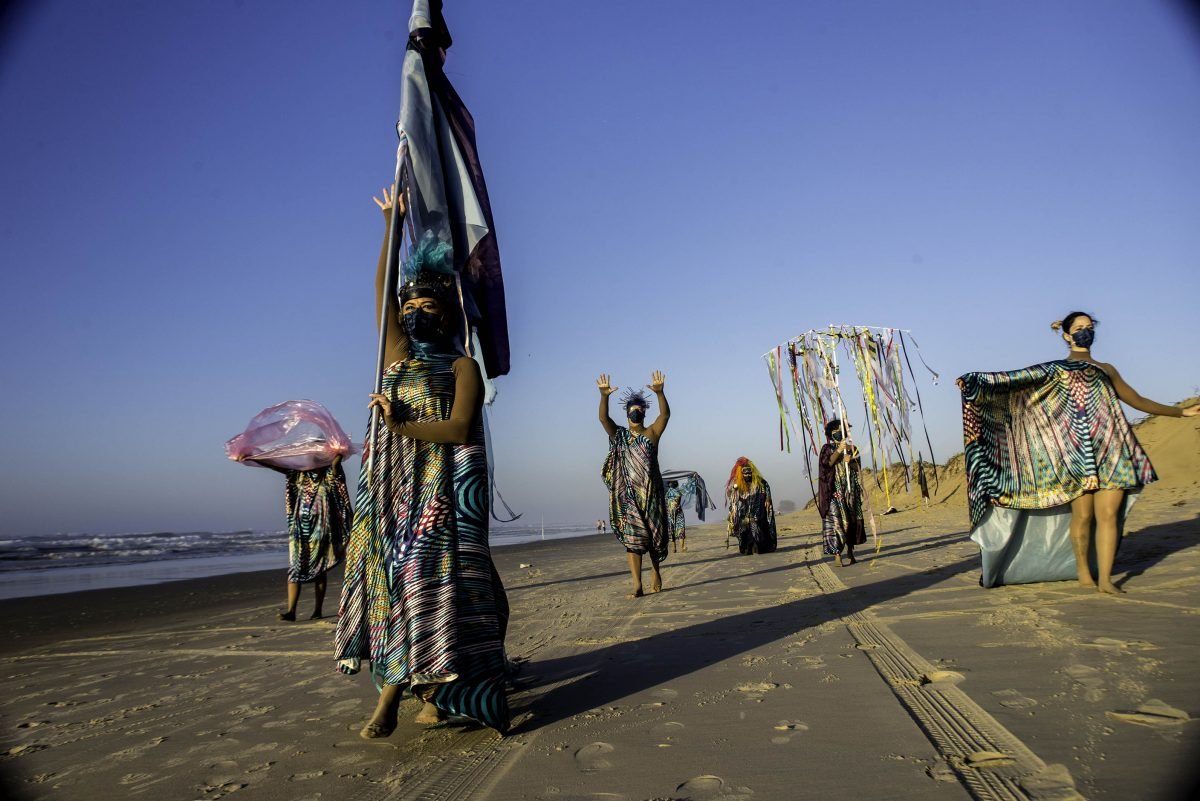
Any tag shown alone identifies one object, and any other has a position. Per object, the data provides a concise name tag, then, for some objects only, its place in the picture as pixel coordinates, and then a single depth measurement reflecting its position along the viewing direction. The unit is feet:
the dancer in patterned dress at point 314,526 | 26.25
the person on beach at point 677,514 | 62.50
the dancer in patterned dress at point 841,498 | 34.96
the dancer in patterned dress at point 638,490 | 27.66
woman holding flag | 10.39
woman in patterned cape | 19.19
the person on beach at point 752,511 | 49.37
